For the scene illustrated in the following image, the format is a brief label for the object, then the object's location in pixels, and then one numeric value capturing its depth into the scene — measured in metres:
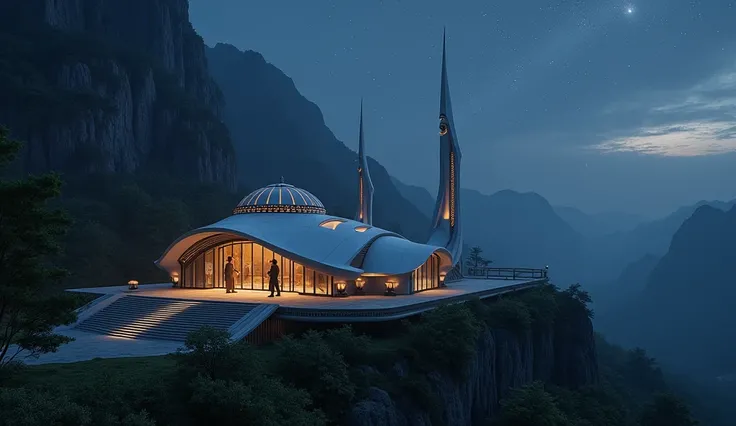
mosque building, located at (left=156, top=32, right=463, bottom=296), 22.98
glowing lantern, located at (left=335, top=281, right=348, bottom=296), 22.67
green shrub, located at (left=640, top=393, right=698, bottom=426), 28.42
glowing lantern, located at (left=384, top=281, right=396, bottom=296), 23.38
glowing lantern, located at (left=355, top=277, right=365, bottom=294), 23.50
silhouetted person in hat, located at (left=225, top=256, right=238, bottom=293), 23.56
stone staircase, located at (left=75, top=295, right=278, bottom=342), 17.70
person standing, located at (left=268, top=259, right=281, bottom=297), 21.94
